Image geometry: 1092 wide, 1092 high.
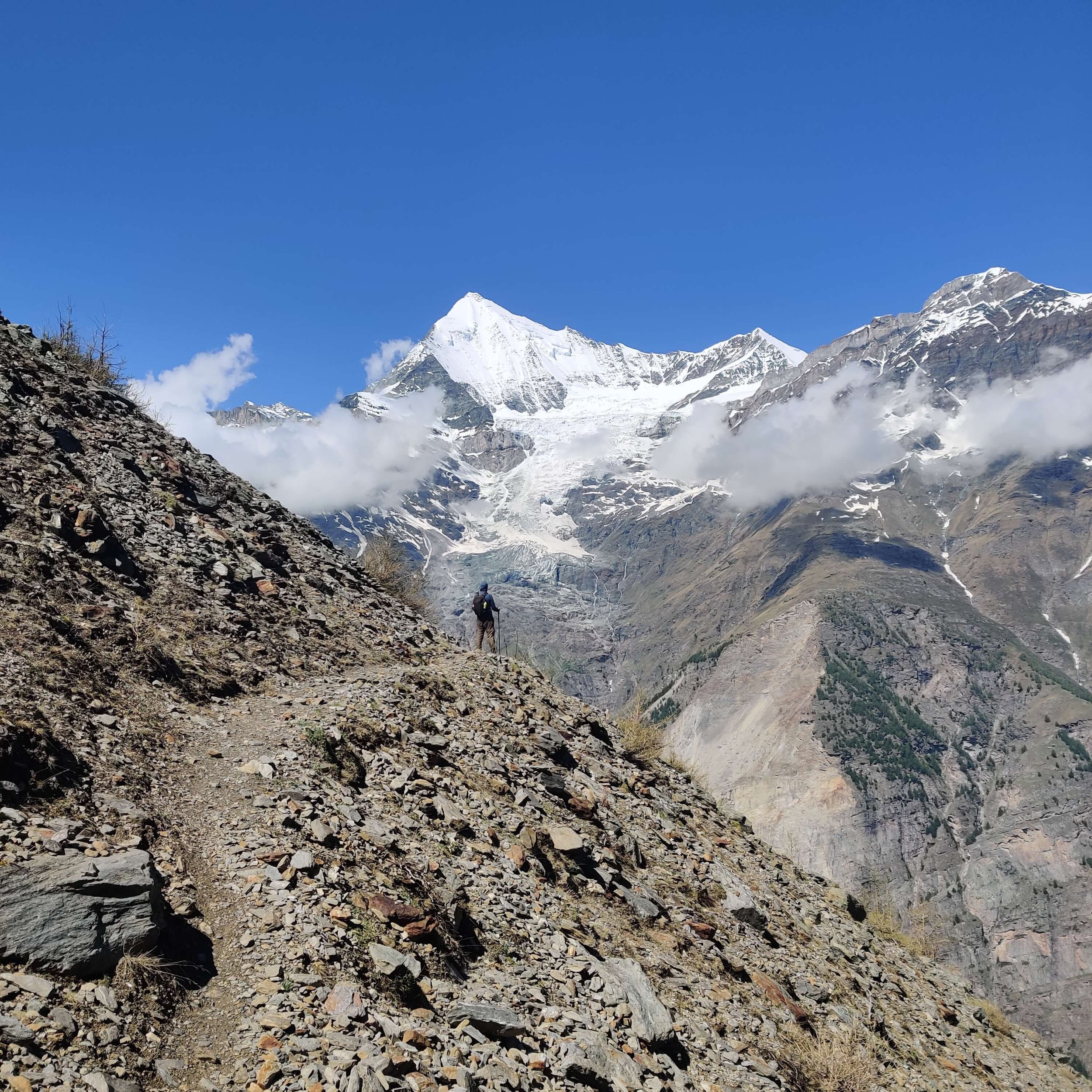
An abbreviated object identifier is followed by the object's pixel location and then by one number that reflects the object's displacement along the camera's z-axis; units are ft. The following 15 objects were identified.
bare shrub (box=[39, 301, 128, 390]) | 80.43
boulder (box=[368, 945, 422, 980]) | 28.27
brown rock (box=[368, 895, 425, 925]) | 31.04
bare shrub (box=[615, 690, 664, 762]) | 69.87
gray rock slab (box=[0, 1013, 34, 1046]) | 19.70
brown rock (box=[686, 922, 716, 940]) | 44.91
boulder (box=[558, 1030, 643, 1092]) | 27.91
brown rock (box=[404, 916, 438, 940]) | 30.58
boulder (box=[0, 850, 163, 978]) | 23.11
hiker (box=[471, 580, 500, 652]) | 91.04
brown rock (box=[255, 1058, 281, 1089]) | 22.04
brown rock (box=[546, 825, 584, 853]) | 44.45
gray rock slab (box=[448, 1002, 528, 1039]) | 27.91
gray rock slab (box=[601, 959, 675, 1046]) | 32.27
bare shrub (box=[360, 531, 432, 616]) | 96.99
